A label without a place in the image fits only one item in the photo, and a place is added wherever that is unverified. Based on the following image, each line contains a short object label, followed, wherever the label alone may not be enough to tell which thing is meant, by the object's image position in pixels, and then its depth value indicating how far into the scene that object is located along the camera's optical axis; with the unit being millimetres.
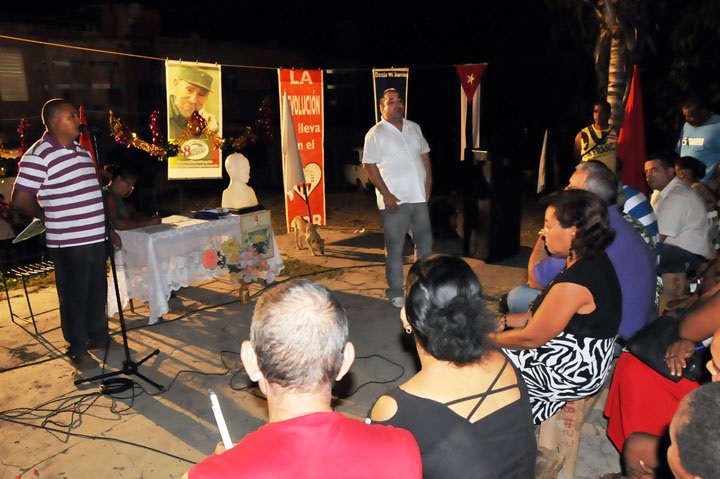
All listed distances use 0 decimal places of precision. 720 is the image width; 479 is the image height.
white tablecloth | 4793
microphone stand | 3768
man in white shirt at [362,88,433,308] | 5109
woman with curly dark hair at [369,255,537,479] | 1607
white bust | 5543
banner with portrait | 6328
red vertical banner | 7391
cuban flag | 7480
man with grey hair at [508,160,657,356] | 3055
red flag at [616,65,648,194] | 6176
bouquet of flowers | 5262
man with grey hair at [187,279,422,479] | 1218
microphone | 3512
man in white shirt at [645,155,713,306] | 4375
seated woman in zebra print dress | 2539
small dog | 6930
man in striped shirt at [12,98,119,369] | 3785
